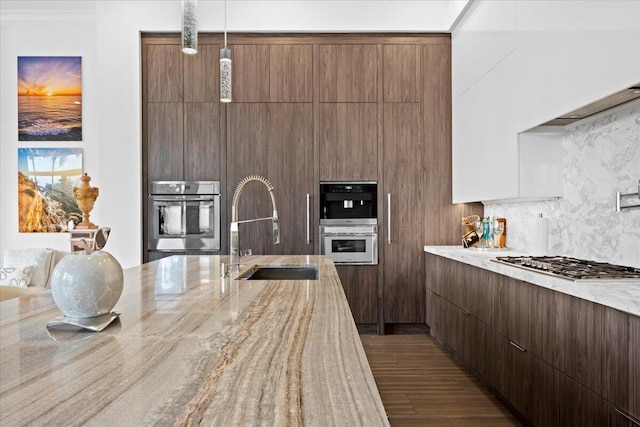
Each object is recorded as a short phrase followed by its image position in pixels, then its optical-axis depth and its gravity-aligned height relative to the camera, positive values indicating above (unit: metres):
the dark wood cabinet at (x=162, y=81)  4.37 +1.24
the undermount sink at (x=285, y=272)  2.60 -0.35
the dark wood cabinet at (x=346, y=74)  4.38 +1.31
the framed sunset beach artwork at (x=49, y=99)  4.95 +1.21
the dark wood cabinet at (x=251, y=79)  4.37 +1.26
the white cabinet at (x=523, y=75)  1.98 +0.75
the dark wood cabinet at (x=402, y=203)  4.34 +0.08
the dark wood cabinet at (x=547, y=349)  1.58 -0.63
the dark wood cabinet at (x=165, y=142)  4.36 +0.66
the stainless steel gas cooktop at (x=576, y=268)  1.88 -0.27
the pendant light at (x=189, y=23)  2.15 +0.89
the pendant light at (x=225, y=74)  2.54 +0.77
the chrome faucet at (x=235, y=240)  2.29 -0.15
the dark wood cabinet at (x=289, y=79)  4.38 +1.26
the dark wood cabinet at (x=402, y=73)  4.39 +1.32
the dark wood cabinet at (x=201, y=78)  4.36 +1.27
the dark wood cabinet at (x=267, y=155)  4.36 +0.54
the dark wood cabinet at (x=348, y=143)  4.36 +0.65
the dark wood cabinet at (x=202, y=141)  4.36 +0.67
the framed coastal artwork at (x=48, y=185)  4.94 +0.28
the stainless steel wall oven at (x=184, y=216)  4.35 -0.04
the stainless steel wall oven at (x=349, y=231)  4.35 -0.19
